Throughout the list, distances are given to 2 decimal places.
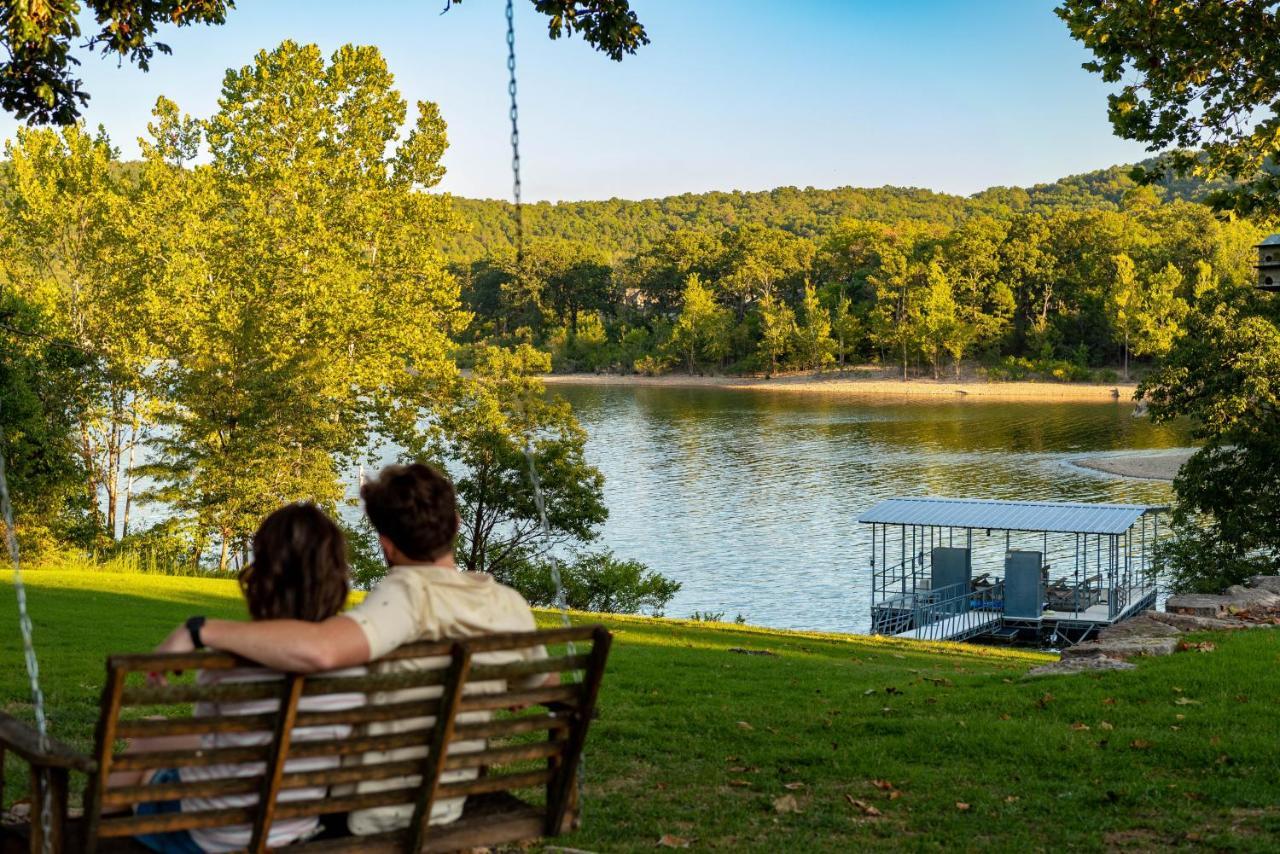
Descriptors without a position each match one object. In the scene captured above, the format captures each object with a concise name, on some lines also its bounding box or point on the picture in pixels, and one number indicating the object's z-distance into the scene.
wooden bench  2.82
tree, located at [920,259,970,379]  88.81
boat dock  23.70
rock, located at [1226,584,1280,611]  12.36
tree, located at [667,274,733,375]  101.94
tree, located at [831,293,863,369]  96.94
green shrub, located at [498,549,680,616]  24.58
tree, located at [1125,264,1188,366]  82.62
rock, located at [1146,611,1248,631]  10.77
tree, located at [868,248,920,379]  92.12
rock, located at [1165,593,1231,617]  12.16
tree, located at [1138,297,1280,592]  20.91
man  2.94
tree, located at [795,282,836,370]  95.88
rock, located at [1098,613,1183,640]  10.34
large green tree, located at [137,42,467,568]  25.70
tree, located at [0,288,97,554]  21.70
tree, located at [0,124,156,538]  29.45
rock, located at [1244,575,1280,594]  14.04
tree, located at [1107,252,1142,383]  83.00
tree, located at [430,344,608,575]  25.84
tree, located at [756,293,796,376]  98.19
